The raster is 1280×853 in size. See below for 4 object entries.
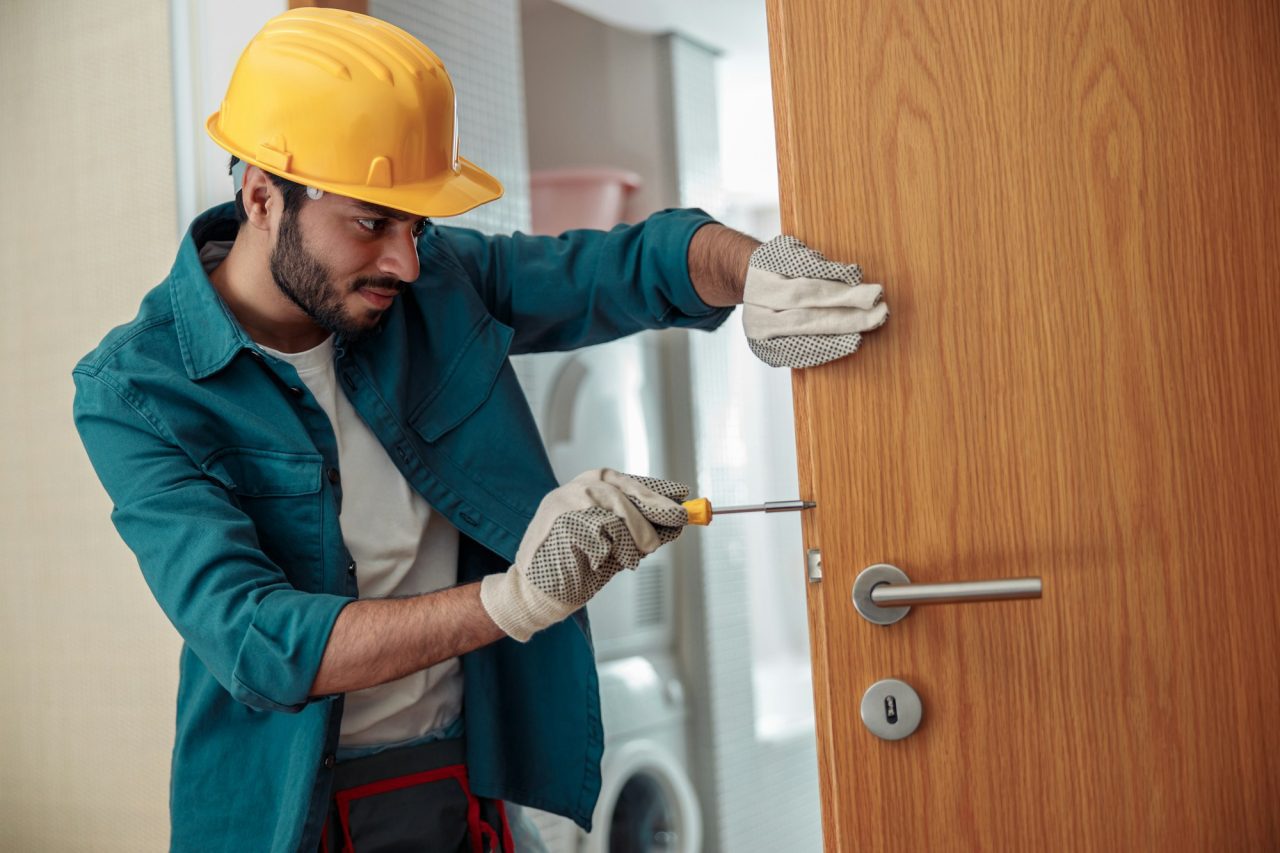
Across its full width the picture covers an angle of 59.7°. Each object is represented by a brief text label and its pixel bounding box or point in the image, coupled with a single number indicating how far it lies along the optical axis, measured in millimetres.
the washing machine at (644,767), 2666
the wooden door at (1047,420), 1024
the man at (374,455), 1083
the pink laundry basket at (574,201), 2764
